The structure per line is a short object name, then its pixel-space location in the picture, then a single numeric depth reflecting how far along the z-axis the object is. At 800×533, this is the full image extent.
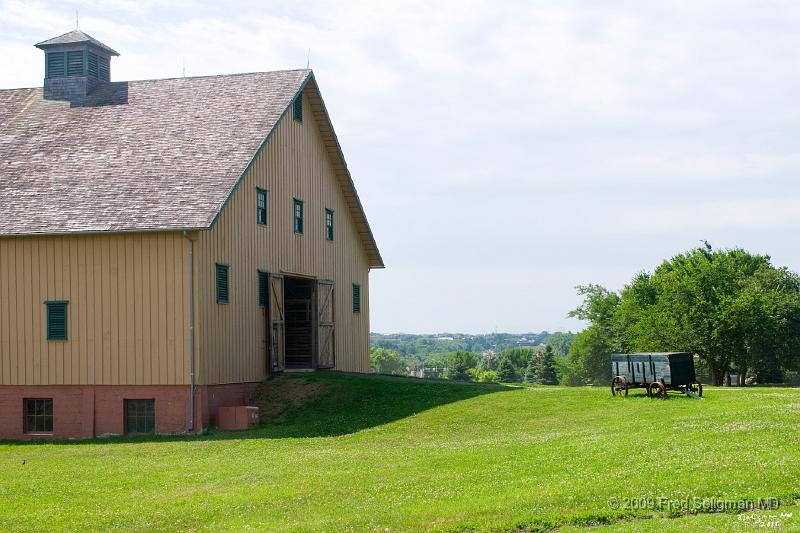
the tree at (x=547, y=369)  145.50
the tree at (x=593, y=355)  107.69
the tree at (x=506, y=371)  191.82
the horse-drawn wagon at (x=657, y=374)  32.38
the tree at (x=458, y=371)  185.52
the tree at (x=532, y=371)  169.45
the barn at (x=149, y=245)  33.09
